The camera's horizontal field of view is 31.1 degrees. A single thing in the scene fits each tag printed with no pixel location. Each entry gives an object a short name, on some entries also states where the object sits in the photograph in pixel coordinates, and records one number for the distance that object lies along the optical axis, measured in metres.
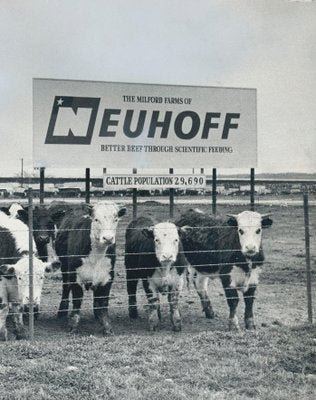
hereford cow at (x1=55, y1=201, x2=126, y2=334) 8.09
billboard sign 9.91
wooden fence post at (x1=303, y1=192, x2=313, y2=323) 8.29
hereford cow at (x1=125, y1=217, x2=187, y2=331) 8.15
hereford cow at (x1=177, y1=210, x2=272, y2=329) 8.16
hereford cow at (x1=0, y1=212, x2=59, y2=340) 7.36
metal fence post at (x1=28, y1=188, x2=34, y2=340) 7.16
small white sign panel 9.49
